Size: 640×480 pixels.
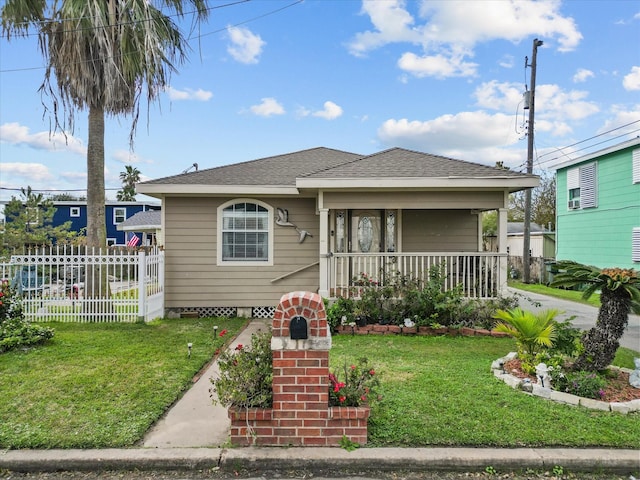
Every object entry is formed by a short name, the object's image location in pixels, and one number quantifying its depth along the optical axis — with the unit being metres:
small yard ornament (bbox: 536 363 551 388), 3.83
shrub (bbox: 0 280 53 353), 5.54
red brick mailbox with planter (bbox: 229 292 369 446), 2.85
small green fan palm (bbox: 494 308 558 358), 4.34
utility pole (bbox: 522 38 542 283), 14.12
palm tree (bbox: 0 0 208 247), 8.41
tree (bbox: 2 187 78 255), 16.72
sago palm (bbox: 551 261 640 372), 3.78
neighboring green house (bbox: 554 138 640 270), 11.86
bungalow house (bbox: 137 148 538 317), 7.32
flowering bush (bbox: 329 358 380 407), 3.01
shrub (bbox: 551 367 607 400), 3.62
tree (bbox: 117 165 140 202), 43.91
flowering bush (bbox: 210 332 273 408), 2.89
